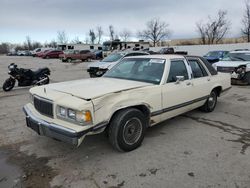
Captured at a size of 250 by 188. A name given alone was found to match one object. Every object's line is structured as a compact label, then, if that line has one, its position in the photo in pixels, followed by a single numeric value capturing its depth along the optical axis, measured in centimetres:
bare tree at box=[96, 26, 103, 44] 9375
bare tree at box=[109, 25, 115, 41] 8912
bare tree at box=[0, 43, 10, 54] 10153
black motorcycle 978
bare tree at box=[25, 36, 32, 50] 10168
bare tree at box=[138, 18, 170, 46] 7281
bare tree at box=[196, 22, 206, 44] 5438
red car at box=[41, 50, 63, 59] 3982
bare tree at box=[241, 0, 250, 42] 4035
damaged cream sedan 329
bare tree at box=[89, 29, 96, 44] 9088
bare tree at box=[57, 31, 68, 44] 10261
